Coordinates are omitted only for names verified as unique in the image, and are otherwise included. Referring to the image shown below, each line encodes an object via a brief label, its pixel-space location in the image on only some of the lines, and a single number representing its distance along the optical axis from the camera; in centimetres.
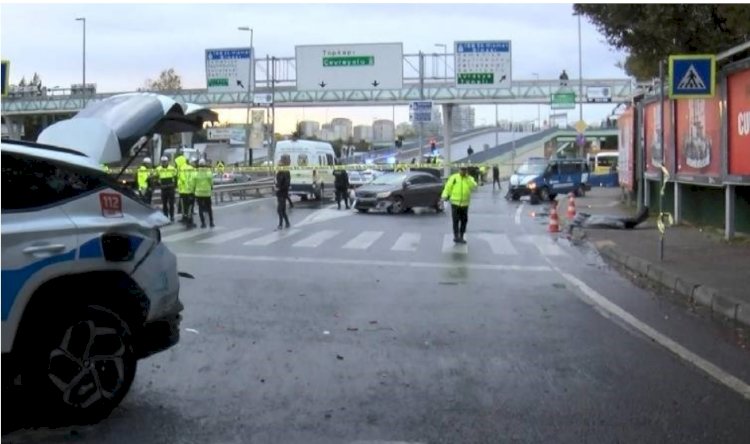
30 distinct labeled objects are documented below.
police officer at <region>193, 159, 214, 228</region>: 2164
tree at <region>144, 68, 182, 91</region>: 7116
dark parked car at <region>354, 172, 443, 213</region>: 2791
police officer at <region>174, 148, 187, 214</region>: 2331
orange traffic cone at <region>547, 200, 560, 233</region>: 2150
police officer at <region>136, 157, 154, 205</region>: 2441
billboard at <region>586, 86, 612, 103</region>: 5222
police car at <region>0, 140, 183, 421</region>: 486
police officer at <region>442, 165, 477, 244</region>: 1798
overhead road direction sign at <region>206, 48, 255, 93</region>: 4381
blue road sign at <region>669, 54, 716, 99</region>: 1338
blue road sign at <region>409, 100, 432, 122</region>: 4581
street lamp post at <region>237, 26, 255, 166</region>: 4388
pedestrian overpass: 4643
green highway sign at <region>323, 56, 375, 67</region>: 4325
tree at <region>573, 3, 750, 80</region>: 1644
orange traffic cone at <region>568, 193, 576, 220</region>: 2309
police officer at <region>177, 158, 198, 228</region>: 2213
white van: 3572
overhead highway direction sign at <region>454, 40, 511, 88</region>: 4247
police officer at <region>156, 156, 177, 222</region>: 2354
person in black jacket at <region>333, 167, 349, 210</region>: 3084
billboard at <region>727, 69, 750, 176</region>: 1490
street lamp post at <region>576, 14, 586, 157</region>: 5231
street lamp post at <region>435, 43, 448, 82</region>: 4571
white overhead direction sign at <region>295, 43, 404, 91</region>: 4328
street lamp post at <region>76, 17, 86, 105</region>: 3412
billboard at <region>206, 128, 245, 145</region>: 7722
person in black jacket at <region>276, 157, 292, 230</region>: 2139
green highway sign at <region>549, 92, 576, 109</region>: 4738
